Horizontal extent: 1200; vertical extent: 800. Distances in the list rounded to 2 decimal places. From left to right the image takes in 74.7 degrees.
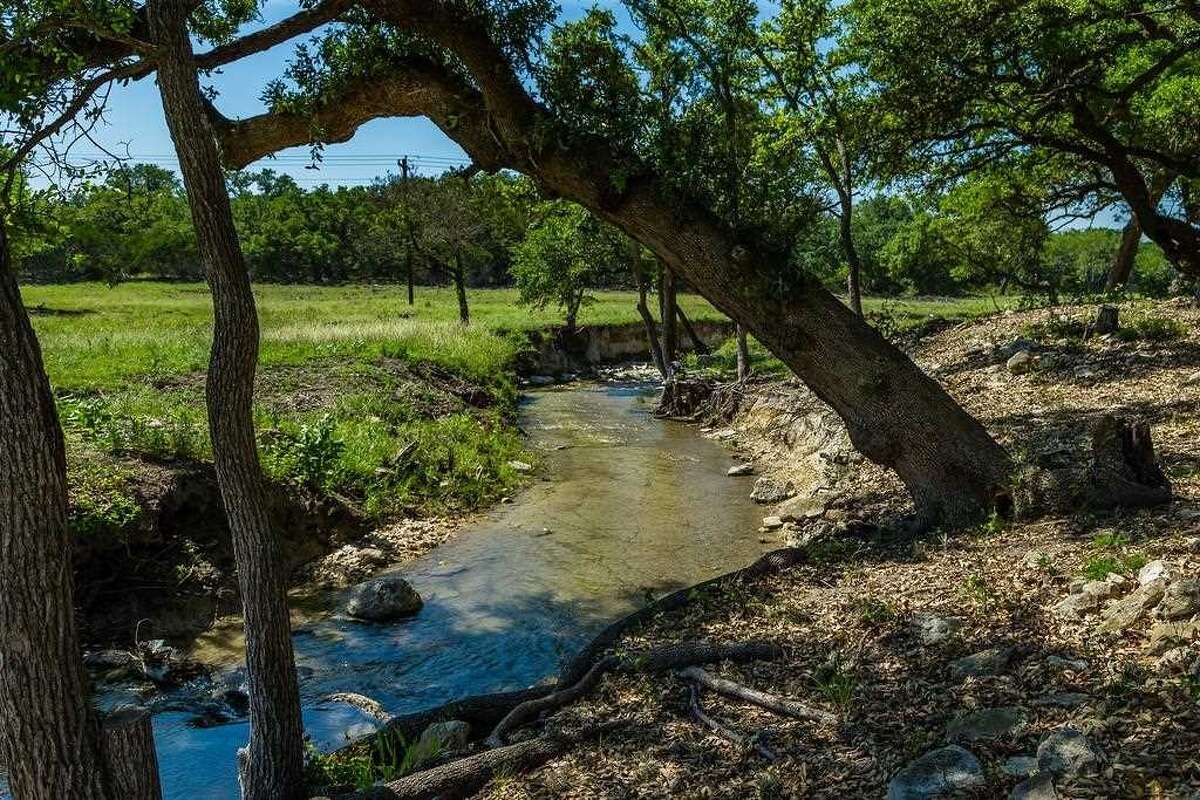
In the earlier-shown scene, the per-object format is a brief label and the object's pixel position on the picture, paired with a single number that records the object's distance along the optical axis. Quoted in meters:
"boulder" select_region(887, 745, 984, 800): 3.62
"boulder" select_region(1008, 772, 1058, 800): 3.34
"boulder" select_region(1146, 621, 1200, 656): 4.24
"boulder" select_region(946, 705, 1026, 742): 4.00
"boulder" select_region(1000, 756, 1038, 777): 3.59
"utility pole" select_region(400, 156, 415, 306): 40.98
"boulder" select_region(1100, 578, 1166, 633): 4.68
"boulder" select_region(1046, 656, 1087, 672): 4.42
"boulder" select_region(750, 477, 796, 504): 13.61
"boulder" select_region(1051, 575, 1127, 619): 5.04
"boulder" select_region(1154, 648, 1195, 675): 4.04
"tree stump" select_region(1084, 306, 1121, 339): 15.05
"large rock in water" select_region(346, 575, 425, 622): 9.40
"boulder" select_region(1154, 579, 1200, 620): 4.41
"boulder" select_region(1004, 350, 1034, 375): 14.60
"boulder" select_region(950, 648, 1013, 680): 4.69
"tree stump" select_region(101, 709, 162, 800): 4.00
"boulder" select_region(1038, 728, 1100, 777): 3.45
